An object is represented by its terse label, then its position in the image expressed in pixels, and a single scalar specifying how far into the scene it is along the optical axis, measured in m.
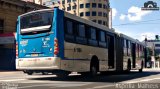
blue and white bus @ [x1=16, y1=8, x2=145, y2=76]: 11.81
